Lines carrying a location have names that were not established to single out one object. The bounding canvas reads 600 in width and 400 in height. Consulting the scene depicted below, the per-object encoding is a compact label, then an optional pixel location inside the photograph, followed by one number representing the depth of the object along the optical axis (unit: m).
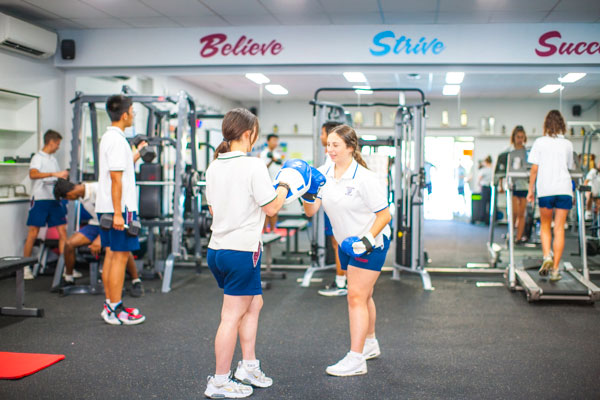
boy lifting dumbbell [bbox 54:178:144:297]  4.81
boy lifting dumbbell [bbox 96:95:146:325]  3.79
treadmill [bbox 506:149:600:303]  4.68
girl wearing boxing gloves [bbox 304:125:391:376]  2.84
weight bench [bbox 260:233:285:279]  5.77
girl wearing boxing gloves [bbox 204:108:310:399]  2.43
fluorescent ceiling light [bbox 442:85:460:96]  6.04
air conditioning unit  5.54
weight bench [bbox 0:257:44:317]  4.15
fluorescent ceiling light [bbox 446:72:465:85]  6.07
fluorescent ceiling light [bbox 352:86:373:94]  5.59
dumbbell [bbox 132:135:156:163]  4.91
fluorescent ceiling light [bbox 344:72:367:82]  6.25
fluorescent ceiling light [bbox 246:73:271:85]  6.41
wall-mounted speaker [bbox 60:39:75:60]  6.46
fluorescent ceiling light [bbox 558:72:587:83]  5.91
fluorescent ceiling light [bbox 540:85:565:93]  5.90
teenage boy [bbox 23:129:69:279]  5.73
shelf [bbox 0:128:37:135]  6.06
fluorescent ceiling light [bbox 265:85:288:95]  6.46
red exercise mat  2.96
